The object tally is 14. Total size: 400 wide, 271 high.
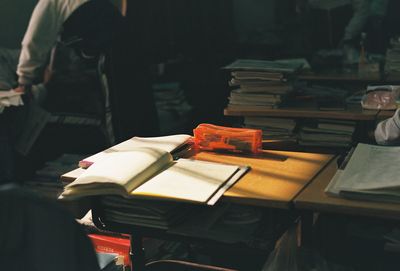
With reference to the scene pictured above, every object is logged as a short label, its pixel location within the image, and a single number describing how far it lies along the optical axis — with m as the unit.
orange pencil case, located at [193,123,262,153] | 1.94
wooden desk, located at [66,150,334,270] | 1.53
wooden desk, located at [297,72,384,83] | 3.57
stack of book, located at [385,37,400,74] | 3.58
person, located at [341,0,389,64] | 4.32
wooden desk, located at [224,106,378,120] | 3.03
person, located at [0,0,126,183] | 3.54
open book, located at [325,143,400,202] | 1.45
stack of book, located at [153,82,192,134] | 4.61
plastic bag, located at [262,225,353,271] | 1.65
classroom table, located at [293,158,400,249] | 1.40
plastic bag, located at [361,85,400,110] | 3.02
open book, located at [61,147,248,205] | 1.53
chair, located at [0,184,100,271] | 0.88
